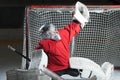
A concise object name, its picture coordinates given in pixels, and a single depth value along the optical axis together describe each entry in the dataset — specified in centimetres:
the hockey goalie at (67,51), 513
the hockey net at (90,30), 598
